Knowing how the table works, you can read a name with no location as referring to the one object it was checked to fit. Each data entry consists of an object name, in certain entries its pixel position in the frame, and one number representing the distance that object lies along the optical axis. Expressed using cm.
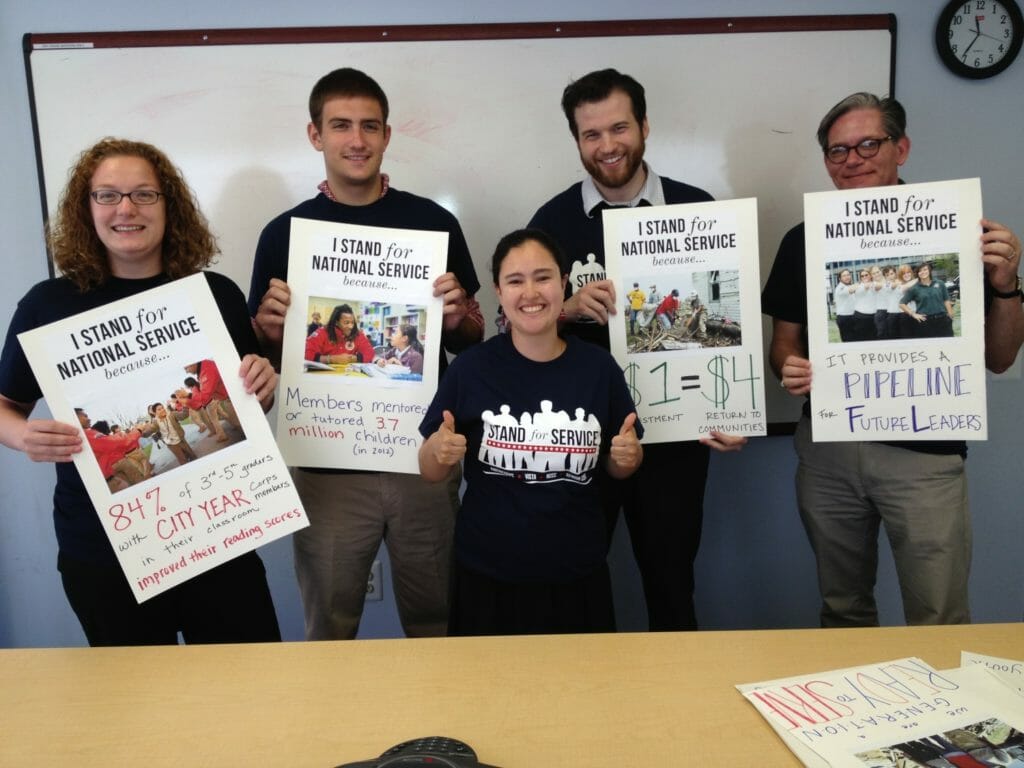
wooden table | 100
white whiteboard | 238
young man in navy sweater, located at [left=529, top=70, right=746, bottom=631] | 197
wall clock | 243
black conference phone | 92
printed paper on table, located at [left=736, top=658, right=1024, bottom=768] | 94
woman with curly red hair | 155
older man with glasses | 186
